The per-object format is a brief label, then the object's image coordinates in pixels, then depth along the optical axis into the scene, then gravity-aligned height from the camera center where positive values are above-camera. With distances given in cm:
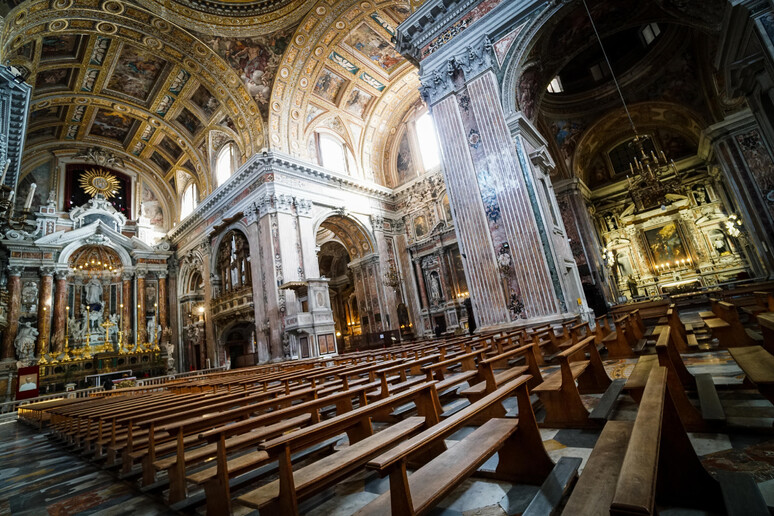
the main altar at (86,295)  1512 +439
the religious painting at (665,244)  1708 +200
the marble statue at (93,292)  1755 +459
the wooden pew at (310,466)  142 -48
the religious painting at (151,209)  2058 +962
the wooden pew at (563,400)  242 -67
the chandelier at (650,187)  1127 +332
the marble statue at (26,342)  1441 +223
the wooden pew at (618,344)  470 -65
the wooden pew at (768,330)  292 -54
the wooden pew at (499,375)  241 -48
